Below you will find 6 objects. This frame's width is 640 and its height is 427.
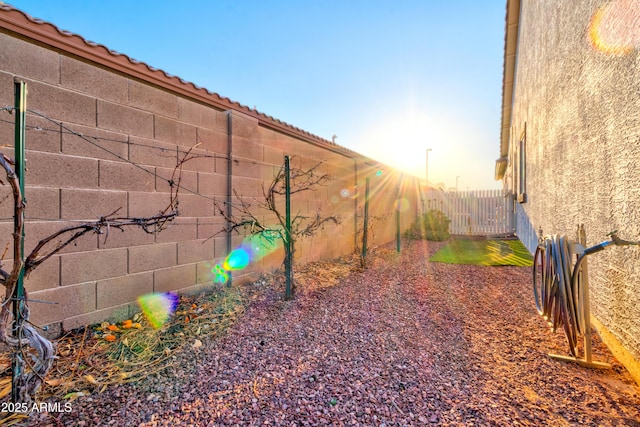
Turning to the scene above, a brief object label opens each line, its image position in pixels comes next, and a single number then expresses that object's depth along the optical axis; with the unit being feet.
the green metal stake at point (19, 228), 5.09
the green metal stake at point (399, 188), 32.15
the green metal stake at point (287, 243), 11.71
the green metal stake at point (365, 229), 18.64
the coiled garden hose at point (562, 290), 6.82
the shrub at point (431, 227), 33.41
